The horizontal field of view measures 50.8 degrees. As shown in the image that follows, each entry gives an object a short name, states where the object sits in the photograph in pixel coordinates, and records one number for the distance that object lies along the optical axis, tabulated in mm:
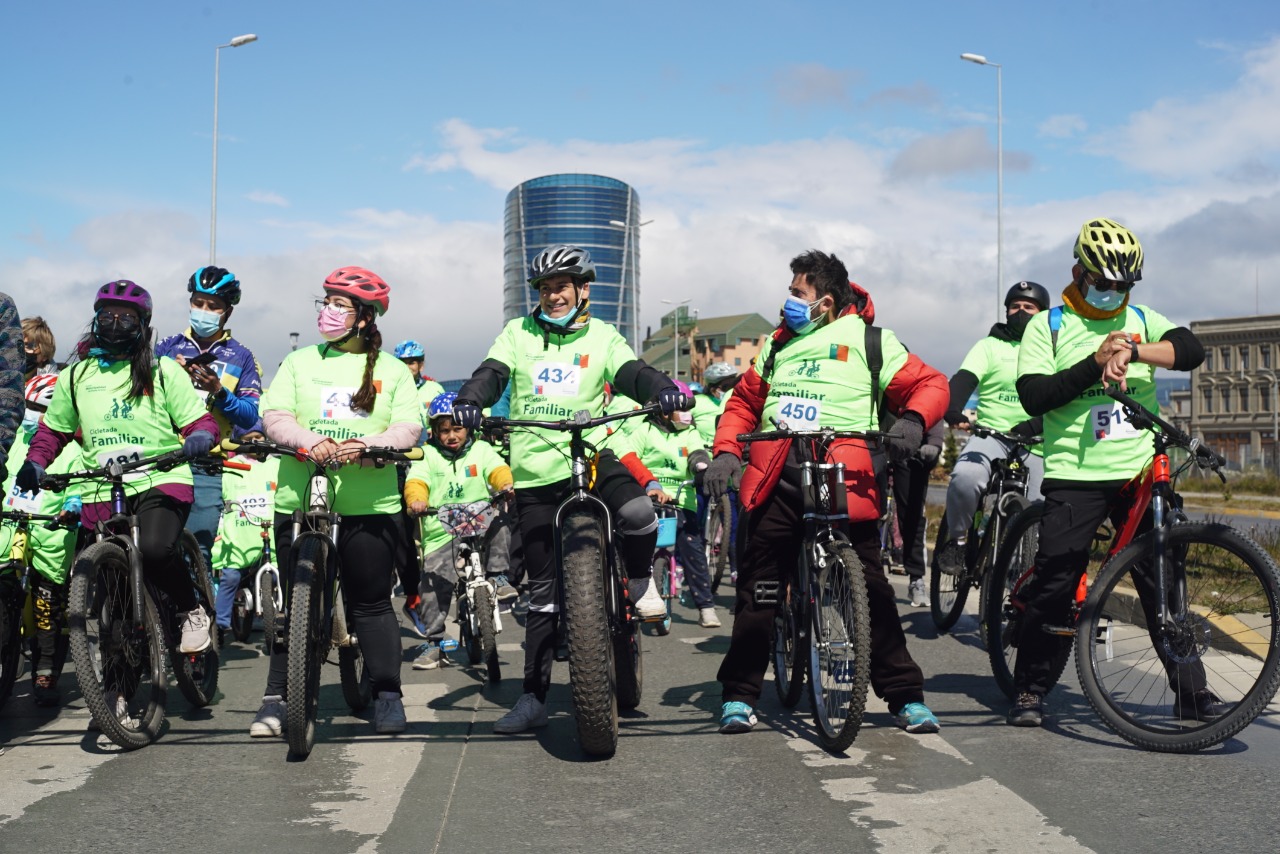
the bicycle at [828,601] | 5320
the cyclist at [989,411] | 8609
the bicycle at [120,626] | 5496
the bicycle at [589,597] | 5328
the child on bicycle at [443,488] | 8453
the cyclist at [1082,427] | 5852
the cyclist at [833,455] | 5883
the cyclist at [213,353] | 7840
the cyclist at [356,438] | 6027
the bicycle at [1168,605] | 5230
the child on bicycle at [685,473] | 10156
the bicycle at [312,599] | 5430
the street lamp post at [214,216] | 25953
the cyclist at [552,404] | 6105
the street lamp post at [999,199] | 32203
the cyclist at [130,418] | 6188
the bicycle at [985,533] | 8086
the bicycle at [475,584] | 7781
